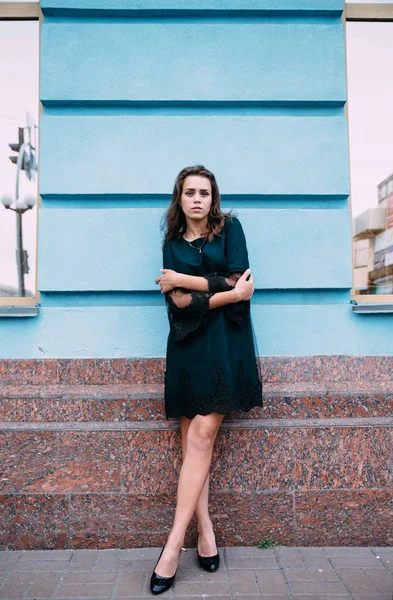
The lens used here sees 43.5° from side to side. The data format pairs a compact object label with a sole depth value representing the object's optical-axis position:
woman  2.81
